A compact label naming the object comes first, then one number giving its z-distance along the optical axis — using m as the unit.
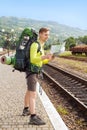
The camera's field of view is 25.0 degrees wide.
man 3.62
